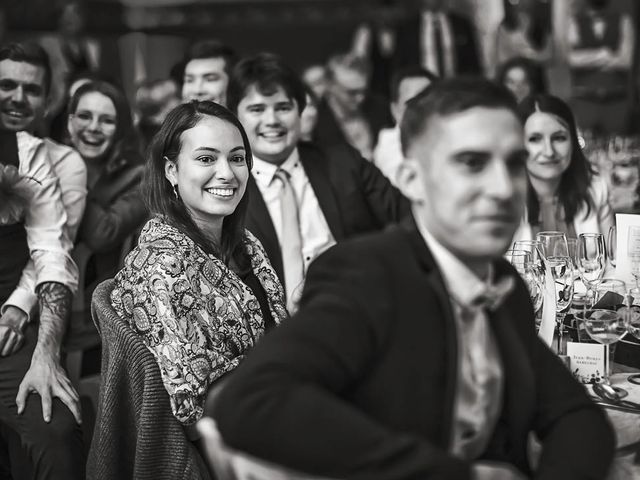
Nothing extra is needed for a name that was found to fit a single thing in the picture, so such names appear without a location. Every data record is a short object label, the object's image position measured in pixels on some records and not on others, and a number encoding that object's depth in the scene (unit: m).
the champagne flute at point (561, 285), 2.14
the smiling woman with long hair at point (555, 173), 3.11
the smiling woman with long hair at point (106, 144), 3.31
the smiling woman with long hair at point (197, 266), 1.96
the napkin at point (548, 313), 2.03
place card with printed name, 1.90
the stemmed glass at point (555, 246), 2.40
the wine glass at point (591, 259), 2.29
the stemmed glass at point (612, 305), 1.90
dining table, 1.56
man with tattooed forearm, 2.28
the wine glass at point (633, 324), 1.91
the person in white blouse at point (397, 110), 4.55
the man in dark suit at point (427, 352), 1.13
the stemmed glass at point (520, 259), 2.15
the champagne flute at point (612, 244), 2.43
